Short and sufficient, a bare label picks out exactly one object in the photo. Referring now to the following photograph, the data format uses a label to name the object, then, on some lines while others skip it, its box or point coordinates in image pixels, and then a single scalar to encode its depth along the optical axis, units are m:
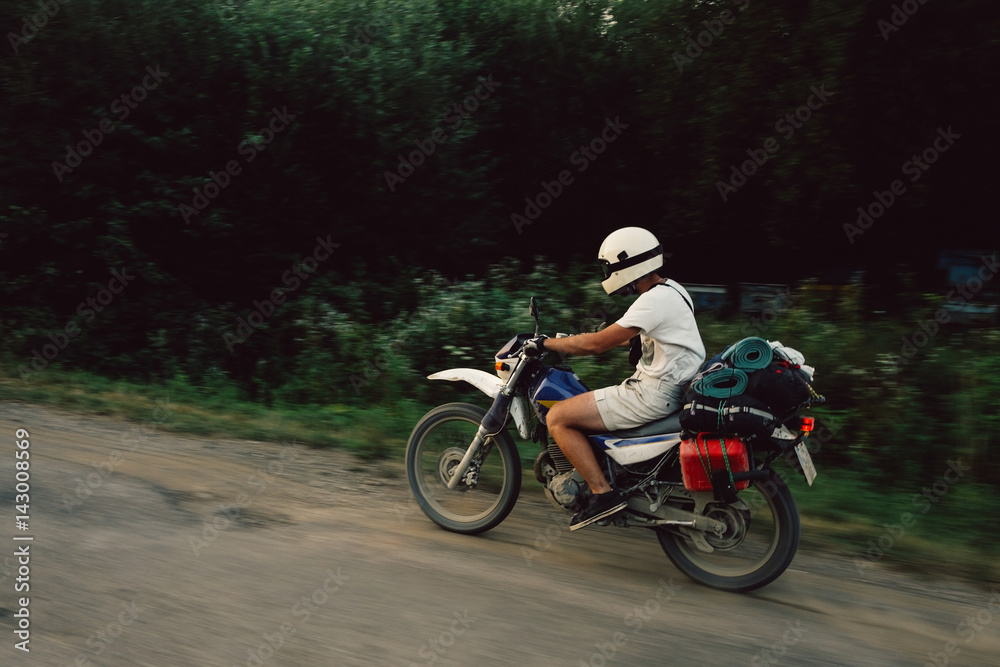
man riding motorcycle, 4.88
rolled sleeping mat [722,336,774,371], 4.58
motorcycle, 4.69
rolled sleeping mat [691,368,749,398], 4.57
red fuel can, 4.63
